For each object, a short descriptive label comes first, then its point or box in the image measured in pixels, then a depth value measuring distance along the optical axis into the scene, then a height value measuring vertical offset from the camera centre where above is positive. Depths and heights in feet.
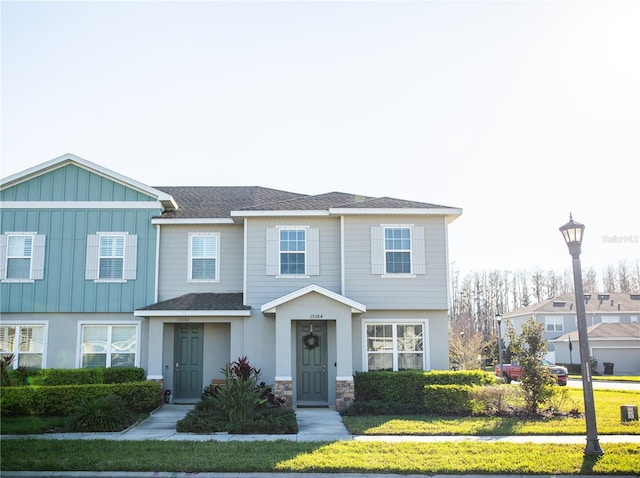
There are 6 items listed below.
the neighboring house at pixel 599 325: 142.31 +2.82
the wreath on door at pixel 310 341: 59.62 -0.21
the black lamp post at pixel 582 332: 35.01 +0.27
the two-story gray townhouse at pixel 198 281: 59.72 +5.91
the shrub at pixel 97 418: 44.73 -5.75
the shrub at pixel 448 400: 51.49 -5.31
